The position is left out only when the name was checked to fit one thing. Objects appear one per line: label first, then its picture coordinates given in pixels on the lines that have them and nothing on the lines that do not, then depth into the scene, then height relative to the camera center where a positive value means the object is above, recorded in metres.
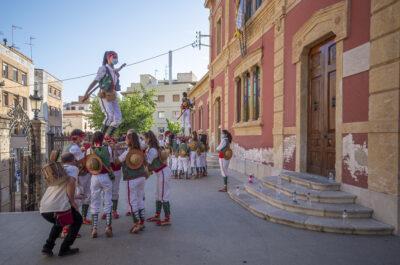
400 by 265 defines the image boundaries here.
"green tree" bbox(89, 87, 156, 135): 39.09 +1.68
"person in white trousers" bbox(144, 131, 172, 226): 6.07 -0.86
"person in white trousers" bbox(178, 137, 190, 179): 12.73 -1.22
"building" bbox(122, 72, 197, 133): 60.22 +4.60
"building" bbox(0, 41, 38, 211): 10.20 -1.08
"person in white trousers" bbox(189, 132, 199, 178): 12.61 -1.05
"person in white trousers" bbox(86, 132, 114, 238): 5.48 -0.97
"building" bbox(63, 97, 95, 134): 64.50 +1.61
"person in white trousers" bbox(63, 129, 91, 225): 6.04 -0.69
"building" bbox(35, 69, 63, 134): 42.69 +4.71
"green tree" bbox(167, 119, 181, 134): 40.41 +0.03
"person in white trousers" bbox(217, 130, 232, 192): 9.54 -0.77
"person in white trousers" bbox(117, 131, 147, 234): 5.64 -0.94
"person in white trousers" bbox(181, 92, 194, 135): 17.84 +0.81
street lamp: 11.90 +0.98
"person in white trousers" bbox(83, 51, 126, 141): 6.64 +0.75
